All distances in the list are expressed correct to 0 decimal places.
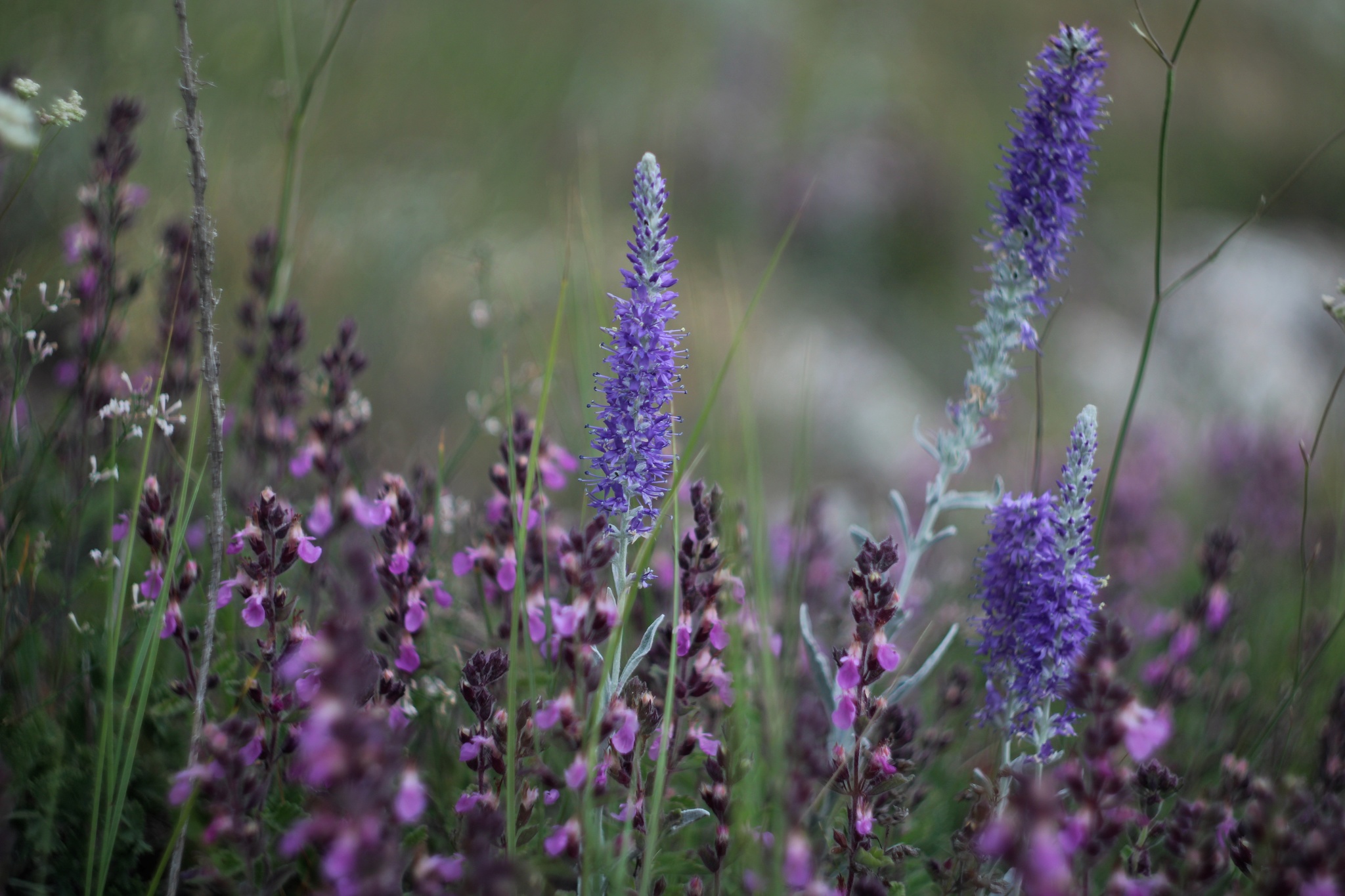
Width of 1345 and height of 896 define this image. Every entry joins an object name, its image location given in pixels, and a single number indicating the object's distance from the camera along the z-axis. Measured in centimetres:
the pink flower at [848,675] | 95
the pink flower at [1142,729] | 91
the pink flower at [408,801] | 91
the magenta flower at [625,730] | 94
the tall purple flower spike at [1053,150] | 98
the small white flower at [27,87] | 98
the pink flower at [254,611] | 95
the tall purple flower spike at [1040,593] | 96
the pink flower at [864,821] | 95
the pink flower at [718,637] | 96
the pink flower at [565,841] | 93
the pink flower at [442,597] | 98
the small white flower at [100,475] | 97
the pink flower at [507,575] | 99
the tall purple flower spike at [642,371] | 95
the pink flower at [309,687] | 95
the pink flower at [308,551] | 96
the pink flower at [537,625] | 98
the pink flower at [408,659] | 97
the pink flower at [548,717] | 94
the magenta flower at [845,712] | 95
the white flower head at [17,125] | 95
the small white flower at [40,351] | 98
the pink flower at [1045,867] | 90
